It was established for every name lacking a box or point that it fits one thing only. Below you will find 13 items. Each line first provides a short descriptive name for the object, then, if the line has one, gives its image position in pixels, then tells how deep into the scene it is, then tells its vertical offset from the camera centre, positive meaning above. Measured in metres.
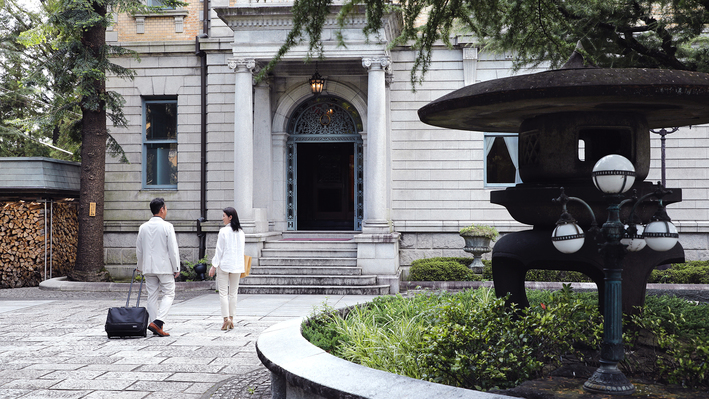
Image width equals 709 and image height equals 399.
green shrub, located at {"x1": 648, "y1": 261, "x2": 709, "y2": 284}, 13.55 -1.85
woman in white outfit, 8.64 -0.96
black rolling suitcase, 7.91 -1.69
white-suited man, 8.34 -0.88
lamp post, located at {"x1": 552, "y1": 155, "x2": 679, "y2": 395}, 3.88 -0.31
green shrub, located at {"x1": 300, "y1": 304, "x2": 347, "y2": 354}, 5.39 -1.34
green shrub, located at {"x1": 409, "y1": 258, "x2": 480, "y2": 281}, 13.88 -1.79
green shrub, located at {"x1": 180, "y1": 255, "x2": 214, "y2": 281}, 15.00 -1.94
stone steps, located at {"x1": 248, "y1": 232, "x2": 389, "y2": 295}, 13.12 -1.73
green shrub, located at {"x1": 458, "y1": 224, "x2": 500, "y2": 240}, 14.47 -0.87
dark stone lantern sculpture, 4.56 +0.44
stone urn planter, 14.51 -1.13
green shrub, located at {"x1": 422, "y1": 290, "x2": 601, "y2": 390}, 4.14 -1.11
